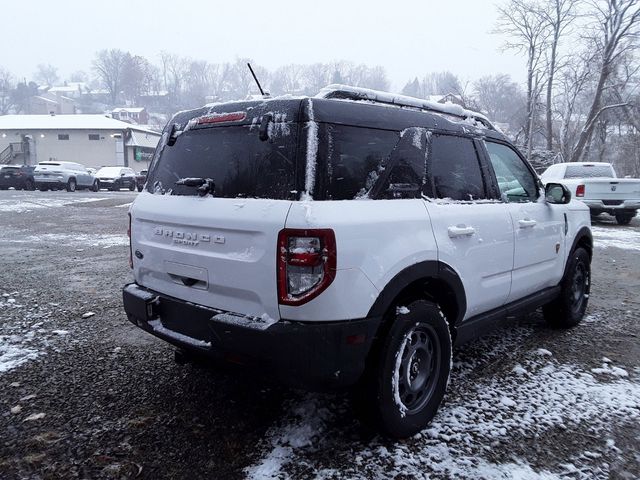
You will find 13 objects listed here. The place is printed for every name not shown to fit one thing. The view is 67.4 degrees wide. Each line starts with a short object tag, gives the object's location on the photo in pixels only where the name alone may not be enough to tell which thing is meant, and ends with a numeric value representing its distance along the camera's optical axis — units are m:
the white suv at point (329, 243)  2.37
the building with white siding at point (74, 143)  46.22
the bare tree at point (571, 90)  28.98
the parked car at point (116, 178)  29.00
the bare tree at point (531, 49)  31.12
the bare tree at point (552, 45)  30.38
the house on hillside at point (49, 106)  90.00
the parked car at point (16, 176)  26.02
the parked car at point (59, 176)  25.42
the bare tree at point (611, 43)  25.73
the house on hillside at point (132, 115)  75.72
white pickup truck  12.48
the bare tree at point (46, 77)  123.75
